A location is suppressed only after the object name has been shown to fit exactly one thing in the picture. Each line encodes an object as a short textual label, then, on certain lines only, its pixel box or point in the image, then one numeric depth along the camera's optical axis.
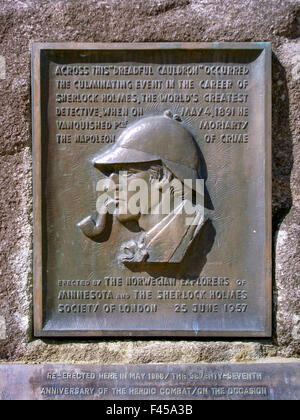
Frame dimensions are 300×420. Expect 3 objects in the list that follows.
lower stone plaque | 2.86
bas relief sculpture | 2.88
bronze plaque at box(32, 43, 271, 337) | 2.94
